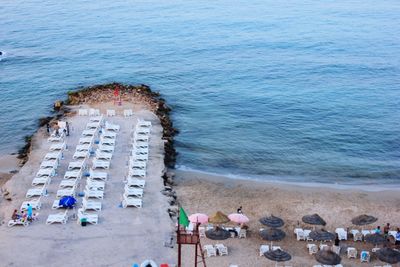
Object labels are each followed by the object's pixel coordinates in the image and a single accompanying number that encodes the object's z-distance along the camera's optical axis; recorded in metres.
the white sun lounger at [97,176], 35.47
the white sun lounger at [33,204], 31.48
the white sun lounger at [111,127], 43.47
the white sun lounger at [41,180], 34.94
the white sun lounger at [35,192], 33.19
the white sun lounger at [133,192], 33.25
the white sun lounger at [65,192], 33.16
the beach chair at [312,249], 29.22
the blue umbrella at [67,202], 31.59
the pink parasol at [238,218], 30.27
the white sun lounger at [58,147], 39.94
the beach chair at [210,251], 28.34
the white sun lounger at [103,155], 38.15
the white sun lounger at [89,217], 30.17
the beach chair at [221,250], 28.56
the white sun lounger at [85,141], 40.81
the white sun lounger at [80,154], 38.59
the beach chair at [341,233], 30.94
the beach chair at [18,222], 29.73
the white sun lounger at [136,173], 35.97
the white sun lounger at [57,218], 30.11
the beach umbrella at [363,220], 30.66
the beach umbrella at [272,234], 28.70
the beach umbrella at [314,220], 30.47
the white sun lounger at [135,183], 34.57
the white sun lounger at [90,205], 31.55
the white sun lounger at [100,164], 37.21
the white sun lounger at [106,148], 39.55
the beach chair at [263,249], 28.74
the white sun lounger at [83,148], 39.38
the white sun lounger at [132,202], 32.16
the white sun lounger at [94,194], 32.97
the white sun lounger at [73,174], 35.73
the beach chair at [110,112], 47.31
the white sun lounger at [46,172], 35.81
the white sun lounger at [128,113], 47.34
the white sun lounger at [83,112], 47.41
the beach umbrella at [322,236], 29.11
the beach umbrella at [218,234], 28.67
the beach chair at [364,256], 28.54
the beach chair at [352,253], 29.02
